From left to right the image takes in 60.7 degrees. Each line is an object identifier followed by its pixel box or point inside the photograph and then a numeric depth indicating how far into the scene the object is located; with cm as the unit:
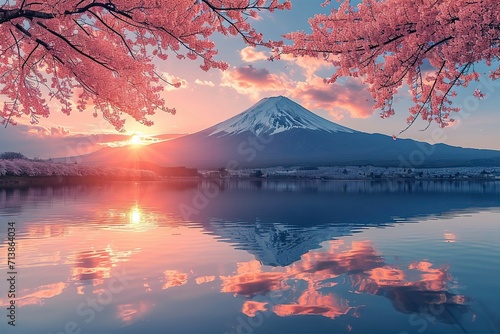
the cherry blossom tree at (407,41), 659
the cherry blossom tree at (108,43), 718
